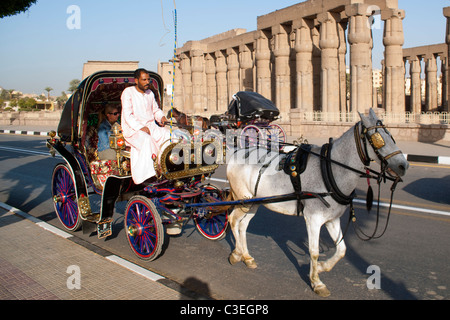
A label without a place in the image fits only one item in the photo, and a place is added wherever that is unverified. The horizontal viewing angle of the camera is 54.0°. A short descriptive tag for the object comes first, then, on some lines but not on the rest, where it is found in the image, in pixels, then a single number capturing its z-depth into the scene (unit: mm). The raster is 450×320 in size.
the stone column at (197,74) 50844
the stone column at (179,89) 61303
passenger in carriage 7609
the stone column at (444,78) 52969
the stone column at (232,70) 47375
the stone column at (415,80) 54188
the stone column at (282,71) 34531
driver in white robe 6170
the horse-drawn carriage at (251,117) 15641
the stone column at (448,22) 25531
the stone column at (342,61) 34188
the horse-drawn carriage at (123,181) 6073
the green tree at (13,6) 16266
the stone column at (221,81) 50562
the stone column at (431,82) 53469
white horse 4422
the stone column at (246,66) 45500
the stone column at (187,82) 54909
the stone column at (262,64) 37656
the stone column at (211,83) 52781
